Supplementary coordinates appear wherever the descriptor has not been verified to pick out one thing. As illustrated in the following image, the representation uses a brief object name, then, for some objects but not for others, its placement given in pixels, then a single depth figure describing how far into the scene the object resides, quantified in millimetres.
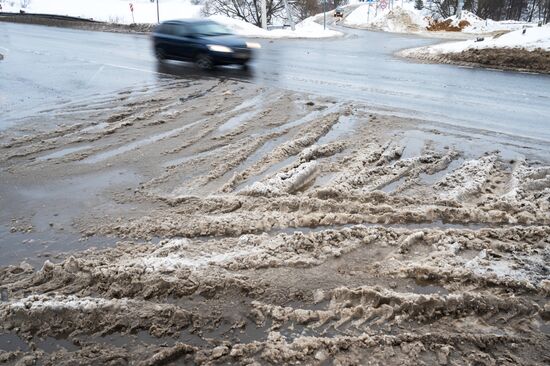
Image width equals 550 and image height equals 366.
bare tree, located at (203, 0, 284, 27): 51469
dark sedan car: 14133
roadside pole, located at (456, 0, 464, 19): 39259
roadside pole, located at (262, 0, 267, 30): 31500
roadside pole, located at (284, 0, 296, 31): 33594
